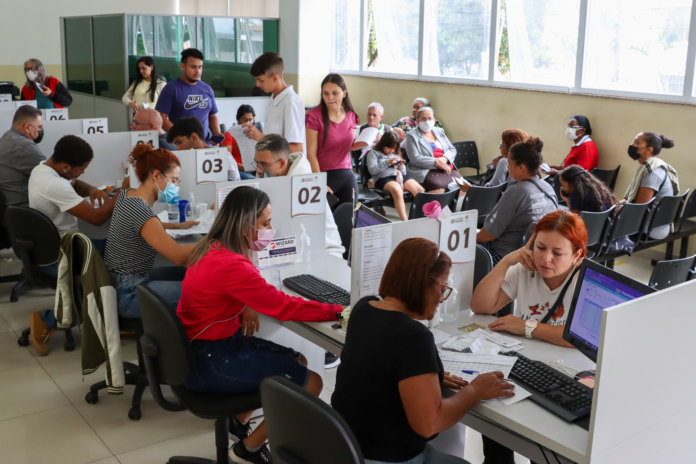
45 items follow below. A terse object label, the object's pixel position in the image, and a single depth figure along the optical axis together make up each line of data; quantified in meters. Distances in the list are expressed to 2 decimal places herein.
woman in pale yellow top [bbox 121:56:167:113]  6.74
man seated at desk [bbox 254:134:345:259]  3.50
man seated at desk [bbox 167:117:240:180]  4.41
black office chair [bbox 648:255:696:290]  2.90
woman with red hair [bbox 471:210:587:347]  2.27
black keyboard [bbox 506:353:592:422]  1.75
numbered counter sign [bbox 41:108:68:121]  6.19
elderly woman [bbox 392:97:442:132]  7.78
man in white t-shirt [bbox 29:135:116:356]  3.70
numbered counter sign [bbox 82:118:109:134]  5.36
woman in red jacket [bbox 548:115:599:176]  6.22
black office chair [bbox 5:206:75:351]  3.45
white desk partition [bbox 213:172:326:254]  3.05
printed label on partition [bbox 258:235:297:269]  2.94
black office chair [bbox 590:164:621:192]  6.19
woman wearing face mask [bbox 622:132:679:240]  4.90
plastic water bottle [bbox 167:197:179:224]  3.82
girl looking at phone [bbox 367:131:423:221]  5.88
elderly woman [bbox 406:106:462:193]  6.23
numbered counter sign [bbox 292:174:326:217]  3.13
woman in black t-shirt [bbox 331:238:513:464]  1.68
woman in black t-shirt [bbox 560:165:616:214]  4.18
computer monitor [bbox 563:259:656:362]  1.87
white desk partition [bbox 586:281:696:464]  1.51
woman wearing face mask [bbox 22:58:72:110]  7.18
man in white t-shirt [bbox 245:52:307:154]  4.22
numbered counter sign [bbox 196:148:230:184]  4.07
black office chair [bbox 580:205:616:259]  4.07
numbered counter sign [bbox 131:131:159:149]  4.93
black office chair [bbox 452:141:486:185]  7.63
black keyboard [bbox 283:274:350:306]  2.59
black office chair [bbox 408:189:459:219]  4.79
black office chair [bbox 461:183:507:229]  4.95
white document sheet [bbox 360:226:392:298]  2.28
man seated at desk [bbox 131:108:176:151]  5.11
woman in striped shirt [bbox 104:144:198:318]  2.93
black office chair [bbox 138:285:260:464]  2.15
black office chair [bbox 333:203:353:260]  3.57
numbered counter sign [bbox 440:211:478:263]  2.46
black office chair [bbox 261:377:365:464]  1.44
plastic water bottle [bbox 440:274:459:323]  2.43
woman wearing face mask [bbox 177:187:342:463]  2.31
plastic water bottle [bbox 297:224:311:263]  3.09
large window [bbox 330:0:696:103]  5.93
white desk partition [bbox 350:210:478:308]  2.26
